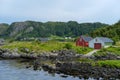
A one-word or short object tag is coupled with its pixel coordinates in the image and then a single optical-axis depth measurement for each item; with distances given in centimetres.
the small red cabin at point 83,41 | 7623
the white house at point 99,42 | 7353
